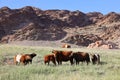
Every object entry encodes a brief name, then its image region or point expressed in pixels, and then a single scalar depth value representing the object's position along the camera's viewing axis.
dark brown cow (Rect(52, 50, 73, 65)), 25.28
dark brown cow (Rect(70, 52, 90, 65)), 25.48
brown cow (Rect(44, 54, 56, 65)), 24.81
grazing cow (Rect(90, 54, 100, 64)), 26.31
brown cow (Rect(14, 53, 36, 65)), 24.55
